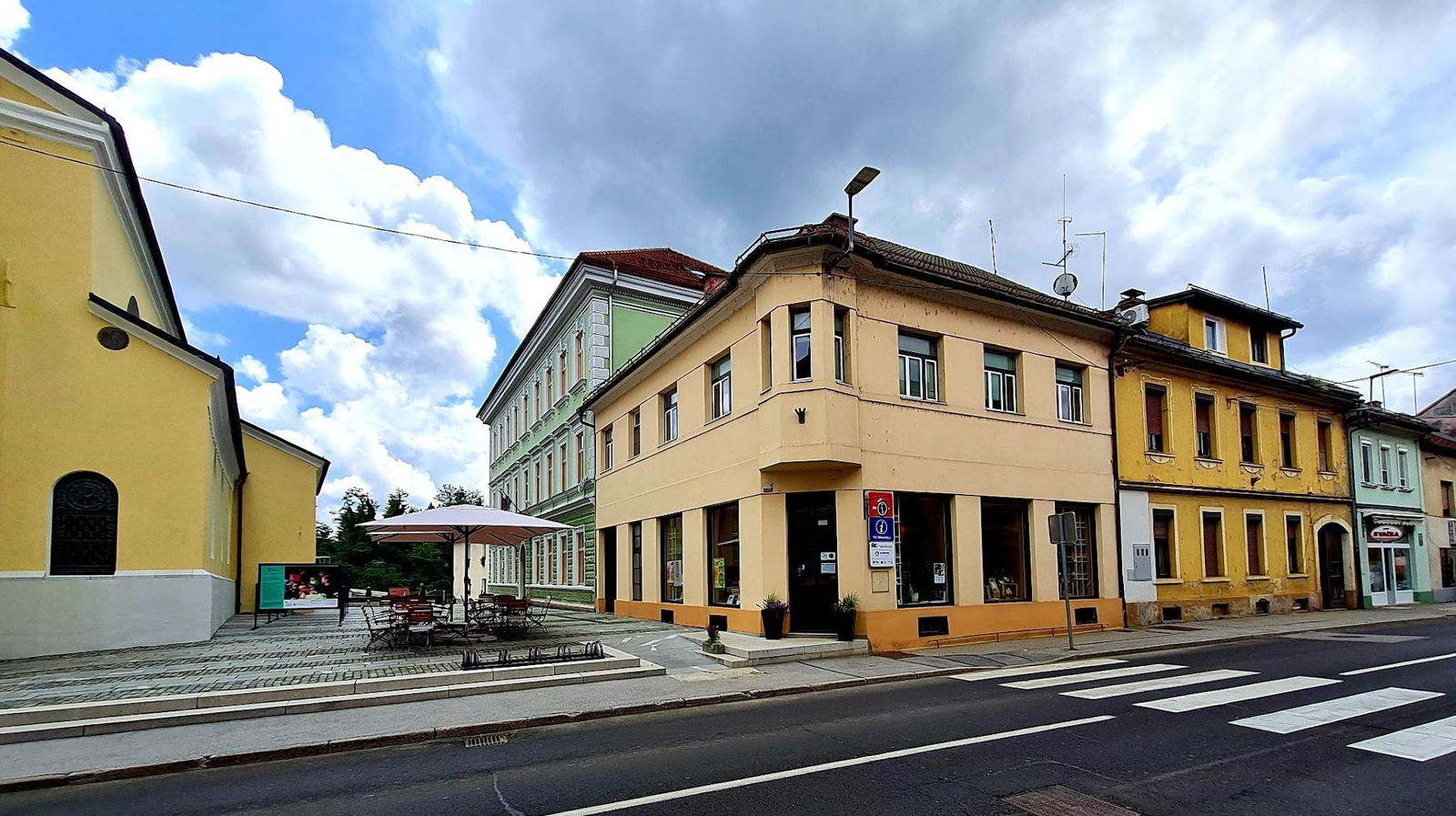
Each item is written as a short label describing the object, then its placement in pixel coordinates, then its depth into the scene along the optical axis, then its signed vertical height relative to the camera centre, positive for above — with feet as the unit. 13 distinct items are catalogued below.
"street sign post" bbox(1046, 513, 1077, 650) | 46.29 -1.75
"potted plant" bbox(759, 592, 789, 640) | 47.52 -6.67
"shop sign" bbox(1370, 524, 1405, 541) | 82.53 -3.94
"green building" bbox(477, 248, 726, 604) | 90.99 +17.55
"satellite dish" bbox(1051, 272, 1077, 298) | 68.74 +18.33
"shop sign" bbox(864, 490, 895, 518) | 48.73 -0.06
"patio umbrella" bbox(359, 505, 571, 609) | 48.40 -0.90
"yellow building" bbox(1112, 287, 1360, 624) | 64.90 +2.62
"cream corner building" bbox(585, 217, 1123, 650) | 48.67 +3.84
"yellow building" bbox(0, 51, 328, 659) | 44.29 +5.48
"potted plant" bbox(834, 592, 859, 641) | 46.60 -6.52
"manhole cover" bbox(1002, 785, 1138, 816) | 18.20 -7.02
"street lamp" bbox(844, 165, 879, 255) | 43.32 +17.50
